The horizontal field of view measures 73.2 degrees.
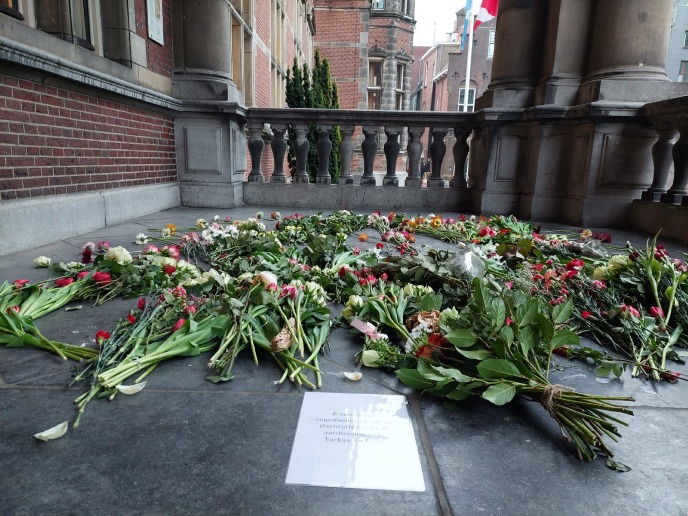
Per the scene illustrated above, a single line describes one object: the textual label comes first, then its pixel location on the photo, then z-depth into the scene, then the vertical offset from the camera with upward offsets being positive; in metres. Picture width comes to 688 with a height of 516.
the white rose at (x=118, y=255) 2.46 -0.56
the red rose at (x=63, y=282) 2.29 -0.66
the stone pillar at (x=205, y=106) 5.88 +0.55
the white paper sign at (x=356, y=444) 1.09 -0.74
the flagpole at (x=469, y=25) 25.56 +7.72
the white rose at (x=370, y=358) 1.64 -0.70
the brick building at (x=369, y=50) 24.22 +5.80
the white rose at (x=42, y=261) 2.72 -0.67
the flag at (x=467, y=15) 24.41 +7.76
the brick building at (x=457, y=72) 38.94 +7.53
